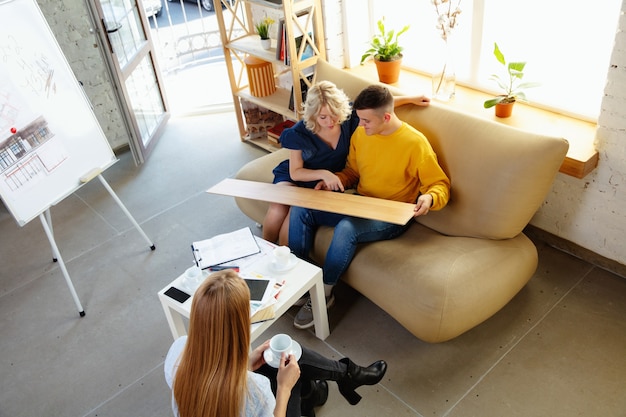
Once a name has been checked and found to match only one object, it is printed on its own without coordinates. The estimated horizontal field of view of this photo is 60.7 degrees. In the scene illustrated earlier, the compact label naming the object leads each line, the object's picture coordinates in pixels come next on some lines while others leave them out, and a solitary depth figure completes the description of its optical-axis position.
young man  2.38
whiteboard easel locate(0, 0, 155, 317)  2.51
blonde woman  2.54
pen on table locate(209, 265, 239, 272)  2.32
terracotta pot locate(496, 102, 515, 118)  2.79
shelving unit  3.37
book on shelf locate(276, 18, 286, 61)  3.41
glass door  3.69
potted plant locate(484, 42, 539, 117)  2.69
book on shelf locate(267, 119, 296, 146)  4.05
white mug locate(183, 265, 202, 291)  2.25
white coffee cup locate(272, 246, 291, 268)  2.30
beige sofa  2.21
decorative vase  2.98
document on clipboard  2.36
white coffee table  2.18
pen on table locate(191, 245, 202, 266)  2.35
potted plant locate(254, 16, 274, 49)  3.72
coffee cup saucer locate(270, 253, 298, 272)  2.30
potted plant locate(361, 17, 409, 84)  3.29
